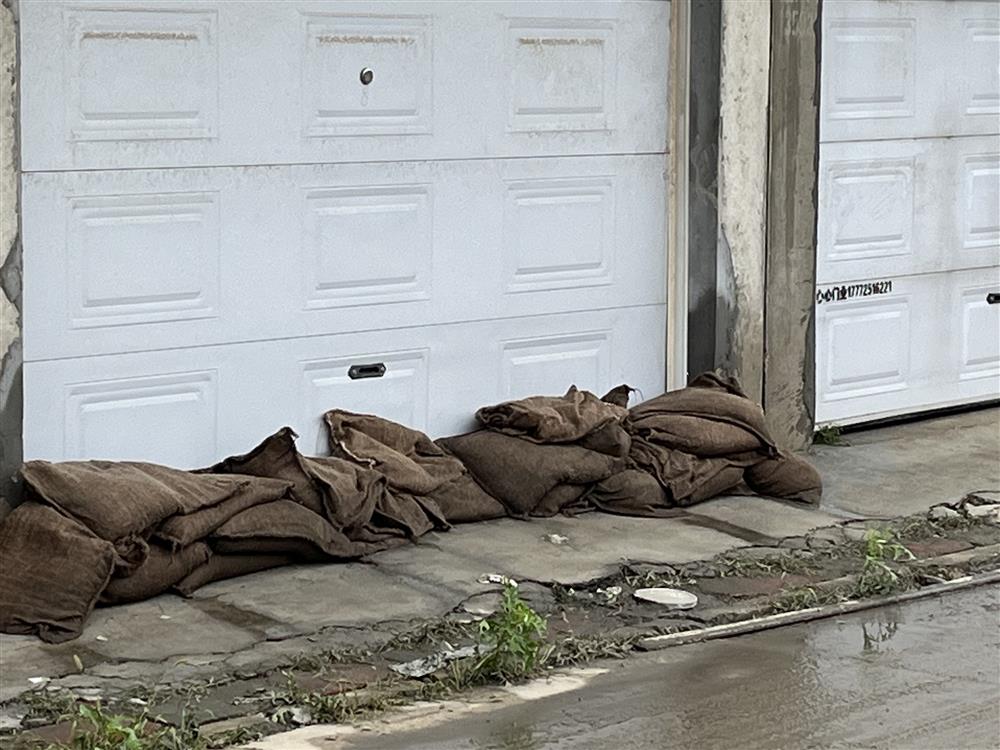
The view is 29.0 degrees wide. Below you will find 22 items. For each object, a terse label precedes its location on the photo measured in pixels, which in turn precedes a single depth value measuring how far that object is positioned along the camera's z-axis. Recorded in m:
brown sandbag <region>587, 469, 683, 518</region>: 8.20
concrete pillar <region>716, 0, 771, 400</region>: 9.01
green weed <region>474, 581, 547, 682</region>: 6.01
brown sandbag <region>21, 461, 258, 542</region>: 6.69
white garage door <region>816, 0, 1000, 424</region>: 9.83
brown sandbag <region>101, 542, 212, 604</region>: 6.67
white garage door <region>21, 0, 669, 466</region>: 7.26
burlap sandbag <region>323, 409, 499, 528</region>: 7.77
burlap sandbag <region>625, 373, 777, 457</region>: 8.48
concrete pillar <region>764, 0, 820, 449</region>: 9.23
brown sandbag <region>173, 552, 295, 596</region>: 6.87
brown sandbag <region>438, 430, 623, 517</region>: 8.06
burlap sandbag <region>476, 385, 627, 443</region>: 8.18
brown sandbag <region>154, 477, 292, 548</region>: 6.84
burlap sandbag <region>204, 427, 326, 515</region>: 7.34
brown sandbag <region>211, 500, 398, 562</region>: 7.02
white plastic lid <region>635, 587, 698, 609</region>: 6.92
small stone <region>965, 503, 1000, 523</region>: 8.37
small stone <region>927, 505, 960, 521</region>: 8.30
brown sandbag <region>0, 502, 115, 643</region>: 6.39
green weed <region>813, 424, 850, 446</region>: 9.80
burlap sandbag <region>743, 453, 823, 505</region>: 8.54
